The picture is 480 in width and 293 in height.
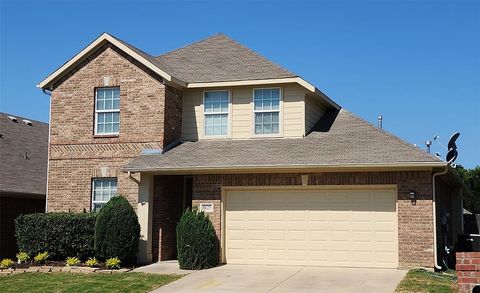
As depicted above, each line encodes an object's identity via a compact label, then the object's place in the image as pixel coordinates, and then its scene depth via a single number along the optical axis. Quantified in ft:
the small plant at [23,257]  61.00
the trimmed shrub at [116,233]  58.23
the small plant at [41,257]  59.82
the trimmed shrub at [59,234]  60.23
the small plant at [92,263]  58.18
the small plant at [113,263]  57.31
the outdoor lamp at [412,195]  54.19
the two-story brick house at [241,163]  55.72
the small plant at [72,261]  58.75
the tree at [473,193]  133.90
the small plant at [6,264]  60.03
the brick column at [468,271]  25.13
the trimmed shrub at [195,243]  57.11
